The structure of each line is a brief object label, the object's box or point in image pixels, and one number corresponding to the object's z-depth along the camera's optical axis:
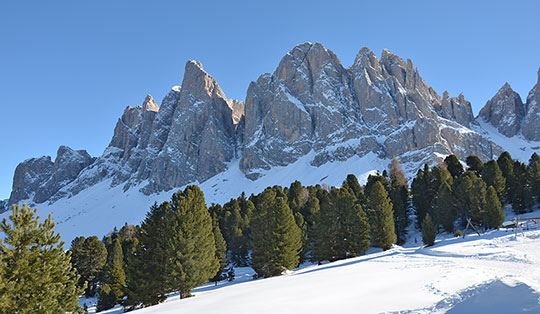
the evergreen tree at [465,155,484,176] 64.06
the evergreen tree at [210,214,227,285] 40.97
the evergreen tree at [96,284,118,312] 40.97
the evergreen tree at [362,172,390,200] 70.20
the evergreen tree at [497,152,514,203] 55.20
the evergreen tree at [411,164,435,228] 58.50
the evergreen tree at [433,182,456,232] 48.88
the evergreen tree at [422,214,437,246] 36.38
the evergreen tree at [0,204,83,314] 11.16
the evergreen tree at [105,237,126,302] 41.53
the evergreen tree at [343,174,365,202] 69.12
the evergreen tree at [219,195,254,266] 57.41
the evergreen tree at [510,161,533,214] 50.47
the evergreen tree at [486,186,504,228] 39.97
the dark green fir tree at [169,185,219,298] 23.19
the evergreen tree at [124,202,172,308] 24.06
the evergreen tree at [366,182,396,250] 40.81
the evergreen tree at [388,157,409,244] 55.41
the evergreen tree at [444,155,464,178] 69.12
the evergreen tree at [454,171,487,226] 45.09
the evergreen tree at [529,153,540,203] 52.56
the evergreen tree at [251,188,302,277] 32.33
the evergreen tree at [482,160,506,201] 52.97
